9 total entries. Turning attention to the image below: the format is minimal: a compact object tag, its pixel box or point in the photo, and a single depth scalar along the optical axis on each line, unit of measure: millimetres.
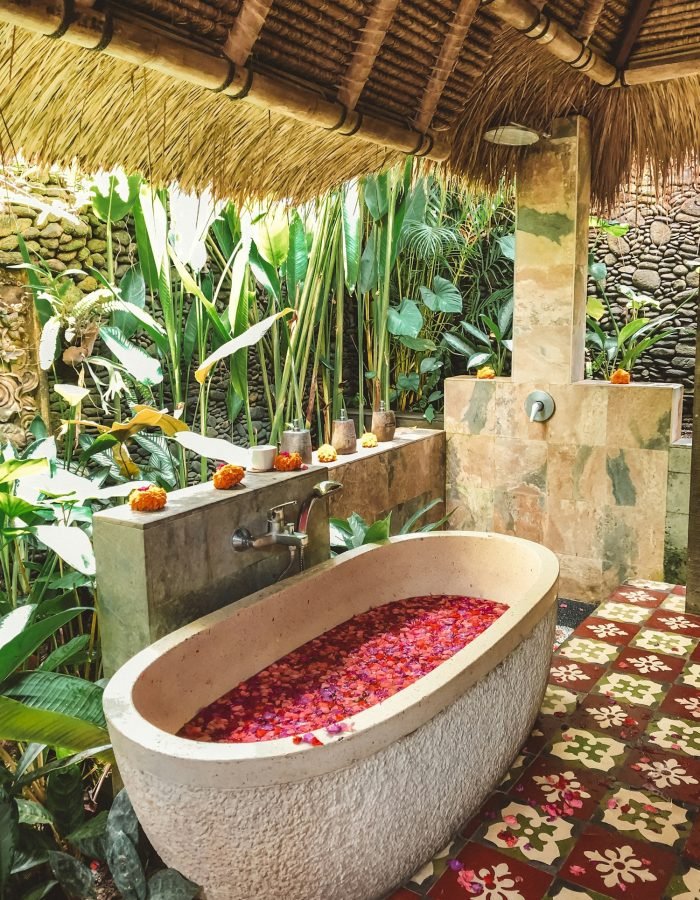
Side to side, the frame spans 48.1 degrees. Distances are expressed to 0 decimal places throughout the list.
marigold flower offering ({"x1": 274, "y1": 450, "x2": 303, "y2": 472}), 2998
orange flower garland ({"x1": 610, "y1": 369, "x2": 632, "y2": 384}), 4207
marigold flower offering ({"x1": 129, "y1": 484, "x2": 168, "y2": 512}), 2434
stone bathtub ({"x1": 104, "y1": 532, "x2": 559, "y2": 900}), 1714
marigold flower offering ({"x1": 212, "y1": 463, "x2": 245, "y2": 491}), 2682
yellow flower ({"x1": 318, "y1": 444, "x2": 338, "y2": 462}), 3846
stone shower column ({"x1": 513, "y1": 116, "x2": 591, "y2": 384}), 4109
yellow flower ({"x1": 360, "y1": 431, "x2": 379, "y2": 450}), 4238
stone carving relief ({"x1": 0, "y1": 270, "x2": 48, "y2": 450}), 4039
